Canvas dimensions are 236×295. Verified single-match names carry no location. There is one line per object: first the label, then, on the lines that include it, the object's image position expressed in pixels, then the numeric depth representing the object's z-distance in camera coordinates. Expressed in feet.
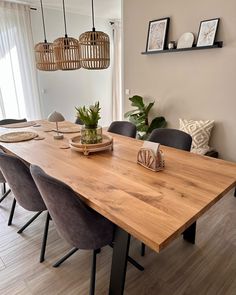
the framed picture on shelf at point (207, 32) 9.36
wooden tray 6.01
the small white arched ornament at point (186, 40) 10.16
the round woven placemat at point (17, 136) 7.51
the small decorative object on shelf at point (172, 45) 10.77
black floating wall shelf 9.35
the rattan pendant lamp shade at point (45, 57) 7.60
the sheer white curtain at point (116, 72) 18.86
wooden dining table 3.24
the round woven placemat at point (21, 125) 9.68
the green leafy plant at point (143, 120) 12.26
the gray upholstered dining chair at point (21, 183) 5.00
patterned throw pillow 10.21
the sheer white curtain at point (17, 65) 13.58
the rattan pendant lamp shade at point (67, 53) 6.75
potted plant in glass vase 6.00
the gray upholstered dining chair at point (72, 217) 3.80
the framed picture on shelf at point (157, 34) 11.04
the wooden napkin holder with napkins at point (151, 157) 4.88
